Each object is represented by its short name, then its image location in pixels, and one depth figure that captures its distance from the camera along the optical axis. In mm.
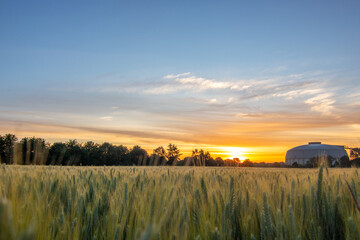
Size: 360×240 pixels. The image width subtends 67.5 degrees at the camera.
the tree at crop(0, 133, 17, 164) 57269
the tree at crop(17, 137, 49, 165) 54625
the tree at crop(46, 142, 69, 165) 60594
